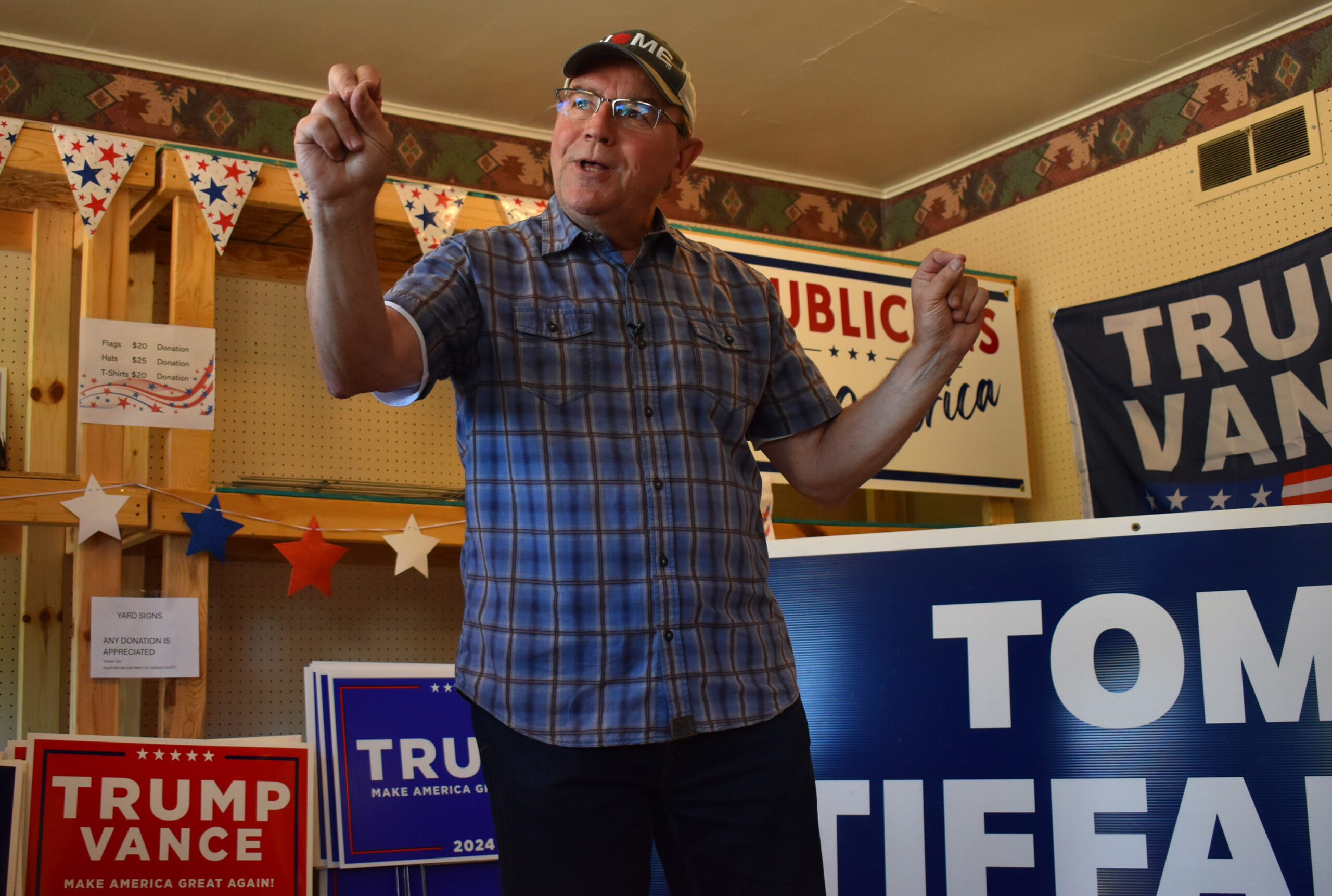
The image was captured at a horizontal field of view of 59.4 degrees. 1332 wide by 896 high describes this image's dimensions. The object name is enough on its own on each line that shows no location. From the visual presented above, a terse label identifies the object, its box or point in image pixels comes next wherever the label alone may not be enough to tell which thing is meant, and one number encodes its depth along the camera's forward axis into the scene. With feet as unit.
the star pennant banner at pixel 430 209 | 11.90
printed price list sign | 10.44
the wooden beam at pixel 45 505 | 9.97
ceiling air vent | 12.69
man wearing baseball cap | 3.49
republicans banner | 13.57
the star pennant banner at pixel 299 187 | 11.37
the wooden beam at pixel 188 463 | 10.48
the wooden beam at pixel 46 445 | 11.93
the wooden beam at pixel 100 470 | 10.18
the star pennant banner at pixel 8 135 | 10.45
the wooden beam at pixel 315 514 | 10.51
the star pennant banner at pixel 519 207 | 12.41
